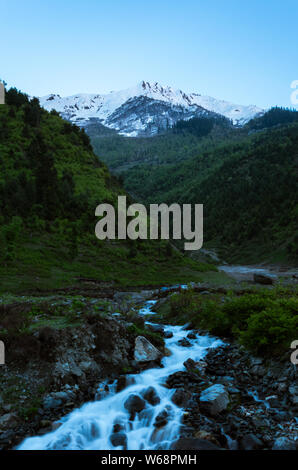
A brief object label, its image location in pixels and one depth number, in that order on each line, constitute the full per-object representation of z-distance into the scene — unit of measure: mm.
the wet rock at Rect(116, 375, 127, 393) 9352
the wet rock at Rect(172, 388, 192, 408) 8608
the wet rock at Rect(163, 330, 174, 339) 13998
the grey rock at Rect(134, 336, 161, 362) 11055
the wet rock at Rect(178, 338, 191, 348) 12873
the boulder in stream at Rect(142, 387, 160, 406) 8820
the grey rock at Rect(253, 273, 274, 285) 35281
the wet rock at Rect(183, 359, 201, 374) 10414
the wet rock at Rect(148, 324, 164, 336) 14523
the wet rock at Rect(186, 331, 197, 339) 13820
